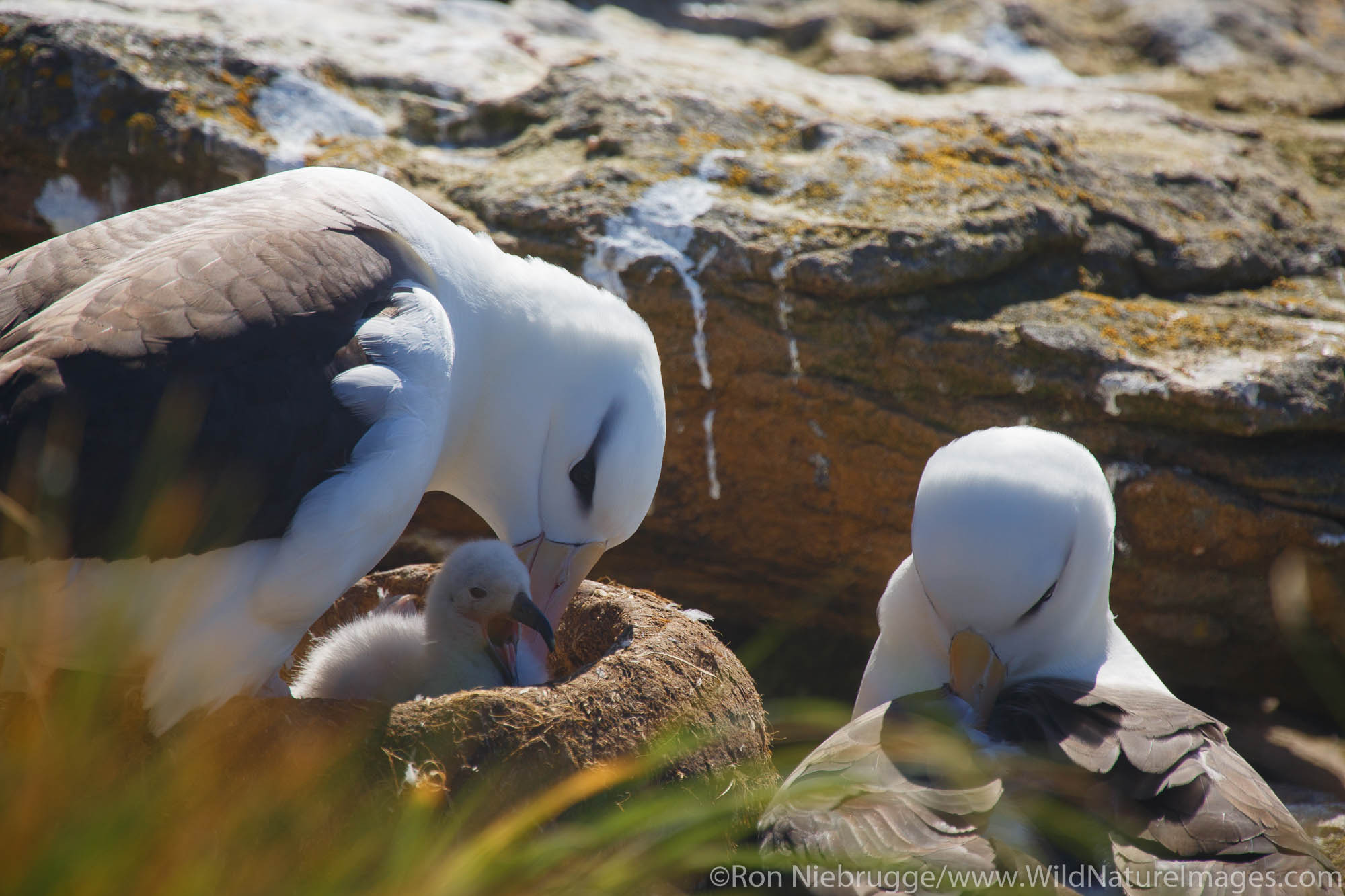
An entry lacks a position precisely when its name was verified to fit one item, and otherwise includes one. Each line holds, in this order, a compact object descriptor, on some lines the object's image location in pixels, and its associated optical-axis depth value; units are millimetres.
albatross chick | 5965
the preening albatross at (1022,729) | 4293
